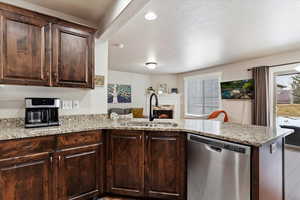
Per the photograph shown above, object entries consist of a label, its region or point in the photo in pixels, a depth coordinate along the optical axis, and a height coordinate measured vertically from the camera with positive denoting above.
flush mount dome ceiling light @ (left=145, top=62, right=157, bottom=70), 4.92 +1.08
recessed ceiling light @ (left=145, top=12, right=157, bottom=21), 2.21 +1.16
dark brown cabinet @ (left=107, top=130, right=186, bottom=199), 1.87 -0.75
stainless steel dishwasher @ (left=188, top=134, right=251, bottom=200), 1.39 -0.66
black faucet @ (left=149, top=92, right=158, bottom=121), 2.41 -0.22
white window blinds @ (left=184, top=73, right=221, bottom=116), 6.04 +0.24
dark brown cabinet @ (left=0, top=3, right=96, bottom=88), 1.68 +0.58
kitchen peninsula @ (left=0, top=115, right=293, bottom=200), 1.41 -0.59
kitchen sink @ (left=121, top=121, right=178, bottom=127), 2.14 -0.31
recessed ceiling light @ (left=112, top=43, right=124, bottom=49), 3.50 +1.19
